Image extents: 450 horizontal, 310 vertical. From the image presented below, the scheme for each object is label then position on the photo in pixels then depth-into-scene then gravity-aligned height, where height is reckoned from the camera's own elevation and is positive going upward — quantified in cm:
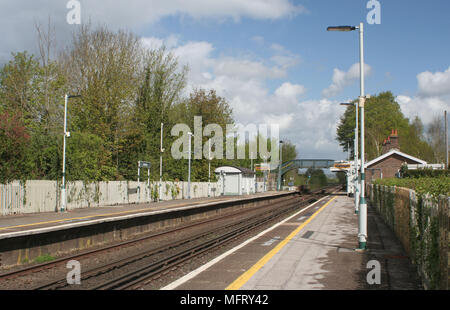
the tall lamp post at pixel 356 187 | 2425 -83
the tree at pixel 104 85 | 3206 +762
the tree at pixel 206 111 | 5297 +846
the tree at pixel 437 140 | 5944 +550
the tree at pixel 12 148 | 1977 +127
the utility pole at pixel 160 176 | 3358 -21
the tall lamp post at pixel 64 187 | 2217 -74
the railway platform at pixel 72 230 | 1120 -207
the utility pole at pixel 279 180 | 6799 -101
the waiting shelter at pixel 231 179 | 4475 -52
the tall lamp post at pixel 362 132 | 1170 +136
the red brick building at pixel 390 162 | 4853 +158
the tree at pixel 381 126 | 7088 +971
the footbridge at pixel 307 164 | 7206 +192
